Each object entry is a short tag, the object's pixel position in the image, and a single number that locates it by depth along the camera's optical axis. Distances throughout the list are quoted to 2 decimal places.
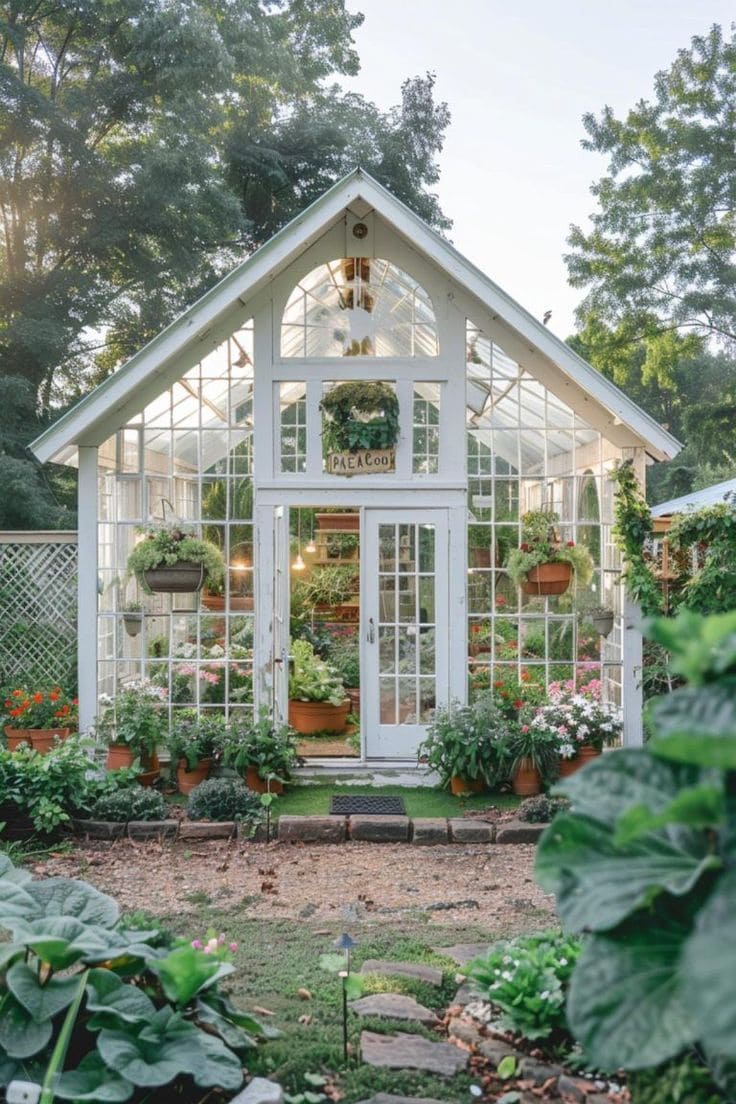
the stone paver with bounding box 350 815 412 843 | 6.36
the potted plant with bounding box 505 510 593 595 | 7.42
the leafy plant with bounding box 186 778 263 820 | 6.50
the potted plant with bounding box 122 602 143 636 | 7.77
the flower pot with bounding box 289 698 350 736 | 9.85
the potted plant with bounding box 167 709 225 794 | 7.32
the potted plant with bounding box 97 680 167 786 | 7.37
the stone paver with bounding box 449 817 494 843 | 6.34
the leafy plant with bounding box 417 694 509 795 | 7.14
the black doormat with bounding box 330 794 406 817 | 6.77
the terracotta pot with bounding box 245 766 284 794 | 7.23
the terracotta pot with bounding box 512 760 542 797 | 7.20
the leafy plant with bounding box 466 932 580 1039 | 3.06
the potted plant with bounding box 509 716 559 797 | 7.19
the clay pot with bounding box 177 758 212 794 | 7.37
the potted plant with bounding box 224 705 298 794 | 7.18
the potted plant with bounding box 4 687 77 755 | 7.91
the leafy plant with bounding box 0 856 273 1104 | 2.51
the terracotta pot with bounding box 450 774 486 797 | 7.26
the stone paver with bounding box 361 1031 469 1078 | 3.01
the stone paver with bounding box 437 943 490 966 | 4.06
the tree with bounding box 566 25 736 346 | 19.14
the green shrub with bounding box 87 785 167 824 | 6.37
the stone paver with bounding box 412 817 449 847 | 6.35
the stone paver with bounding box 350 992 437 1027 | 3.35
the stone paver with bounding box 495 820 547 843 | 6.33
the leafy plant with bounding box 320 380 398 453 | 7.66
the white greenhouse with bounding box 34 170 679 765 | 7.81
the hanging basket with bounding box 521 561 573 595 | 7.44
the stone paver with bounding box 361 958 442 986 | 3.77
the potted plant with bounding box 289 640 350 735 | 9.84
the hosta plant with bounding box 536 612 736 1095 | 1.42
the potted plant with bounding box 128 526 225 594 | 7.34
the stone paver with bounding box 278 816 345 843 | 6.31
